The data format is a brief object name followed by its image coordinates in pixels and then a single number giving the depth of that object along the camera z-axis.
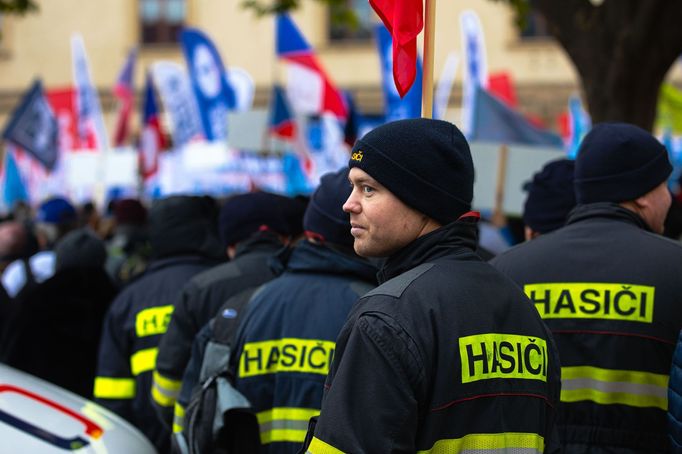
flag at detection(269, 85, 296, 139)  10.85
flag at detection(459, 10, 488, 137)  13.96
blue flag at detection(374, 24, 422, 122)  8.93
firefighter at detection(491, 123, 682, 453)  3.25
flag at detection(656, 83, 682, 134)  11.49
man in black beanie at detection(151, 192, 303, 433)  4.12
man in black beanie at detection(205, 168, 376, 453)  3.40
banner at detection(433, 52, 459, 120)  17.25
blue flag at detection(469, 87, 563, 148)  8.76
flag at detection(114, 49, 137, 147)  16.38
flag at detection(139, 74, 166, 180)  13.82
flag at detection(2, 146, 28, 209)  16.08
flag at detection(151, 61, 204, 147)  14.01
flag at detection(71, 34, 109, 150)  17.39
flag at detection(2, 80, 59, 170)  13.20
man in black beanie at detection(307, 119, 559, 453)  2.28
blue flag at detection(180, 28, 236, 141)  13.52
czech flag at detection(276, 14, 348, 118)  11.00
